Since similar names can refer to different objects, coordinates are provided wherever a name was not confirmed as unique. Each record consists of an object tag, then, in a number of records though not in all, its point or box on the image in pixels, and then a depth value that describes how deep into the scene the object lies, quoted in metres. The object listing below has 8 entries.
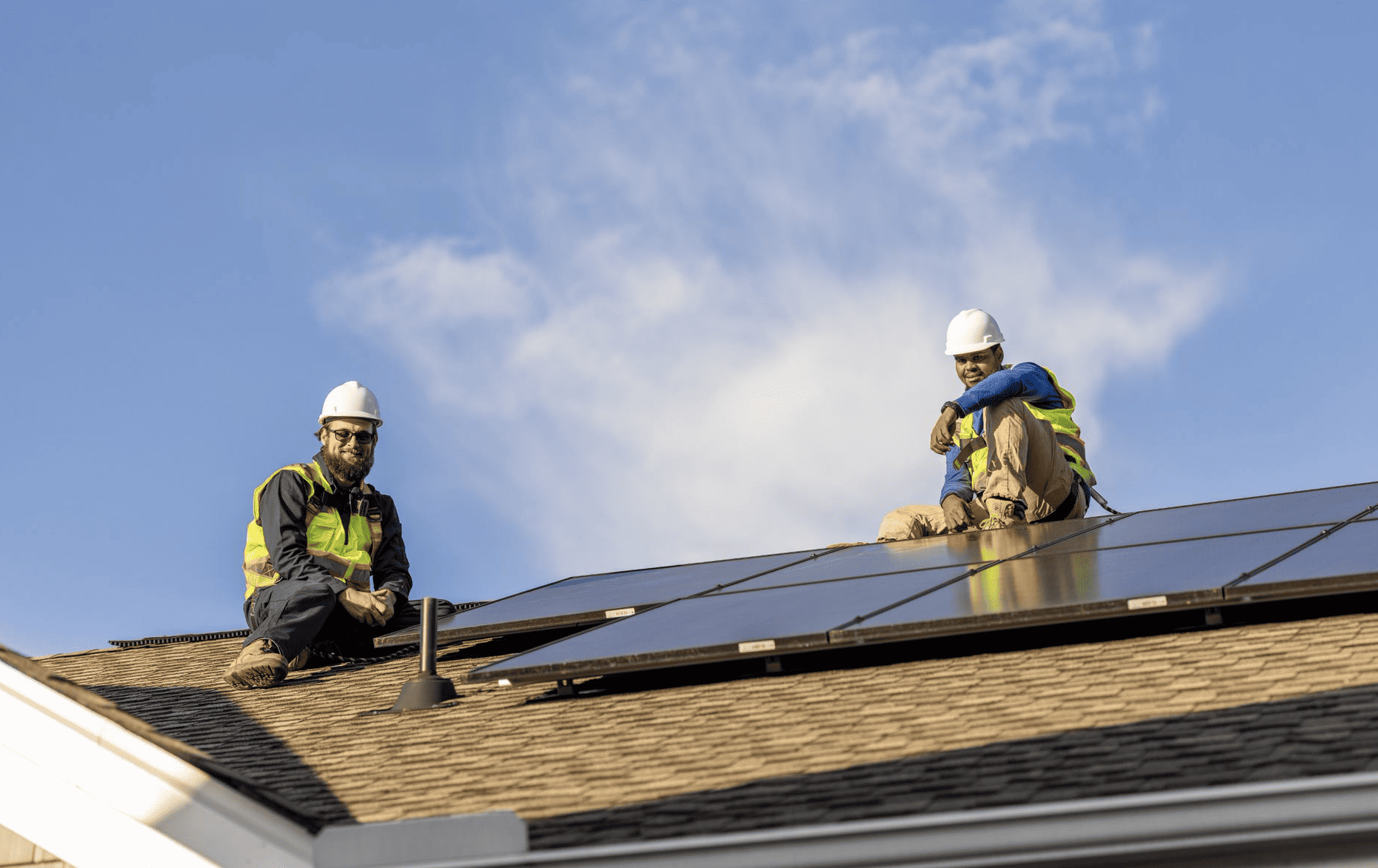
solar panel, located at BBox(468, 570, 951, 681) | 14.66
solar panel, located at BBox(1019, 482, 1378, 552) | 17.56
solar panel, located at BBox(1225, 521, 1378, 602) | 13.09
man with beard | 19.12
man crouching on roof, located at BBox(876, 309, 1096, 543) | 19.92
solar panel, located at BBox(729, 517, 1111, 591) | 18.06
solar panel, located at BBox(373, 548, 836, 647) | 19.16
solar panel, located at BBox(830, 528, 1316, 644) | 13.64
